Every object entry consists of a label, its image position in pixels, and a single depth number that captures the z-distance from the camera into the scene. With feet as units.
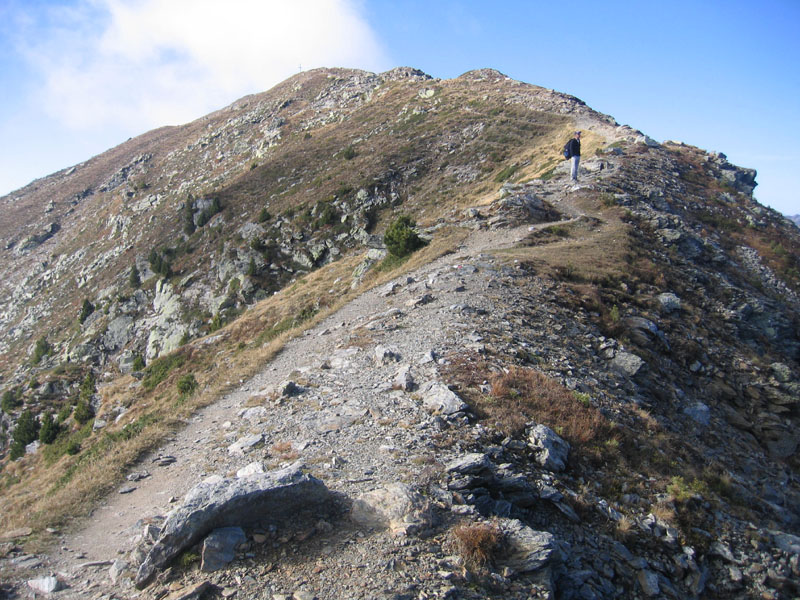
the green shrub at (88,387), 120.26
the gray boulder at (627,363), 37.81
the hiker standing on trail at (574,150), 91.97
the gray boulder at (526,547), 17.21
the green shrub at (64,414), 115.22
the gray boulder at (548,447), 23.73
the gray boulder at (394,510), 18.01
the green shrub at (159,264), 158.81
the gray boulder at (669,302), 53.01
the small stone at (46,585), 18.26
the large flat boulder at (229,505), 17.51
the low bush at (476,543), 16.76
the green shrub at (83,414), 104.18
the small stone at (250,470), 23.56
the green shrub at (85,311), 168.45
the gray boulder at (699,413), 37.40
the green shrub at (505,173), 126.93
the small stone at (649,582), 19.16
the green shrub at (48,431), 106.11
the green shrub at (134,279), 167.94
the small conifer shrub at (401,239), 76.02
